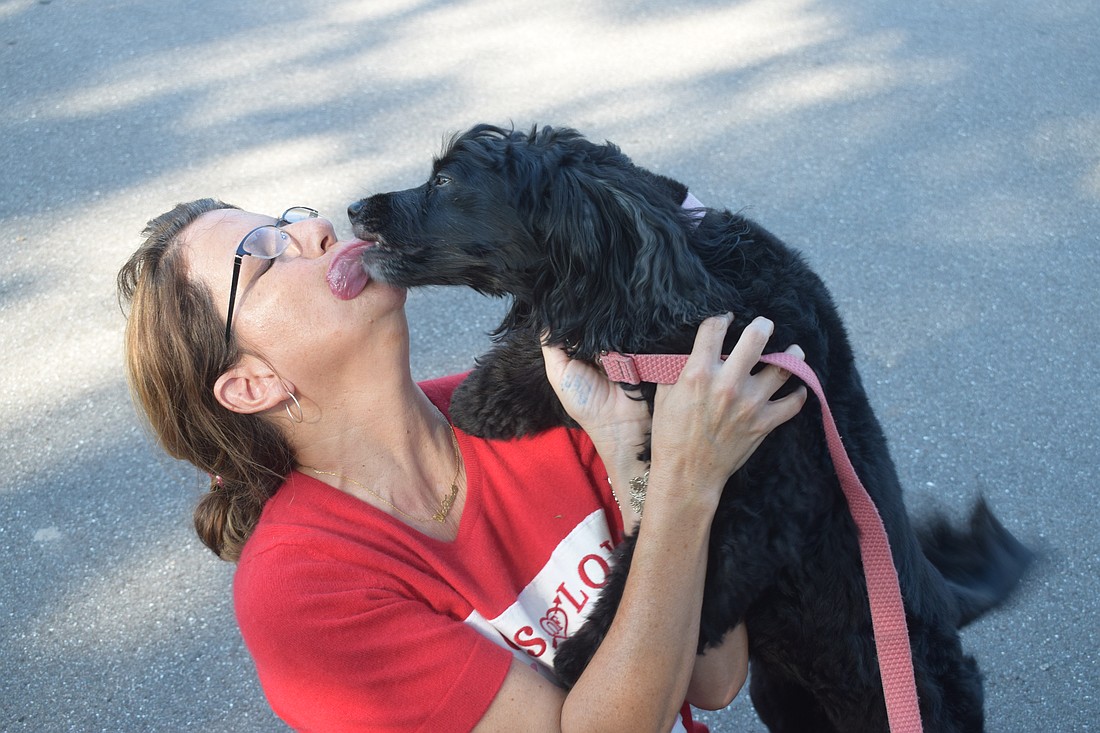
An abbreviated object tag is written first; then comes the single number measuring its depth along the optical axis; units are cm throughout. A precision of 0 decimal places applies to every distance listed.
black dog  178
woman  158
